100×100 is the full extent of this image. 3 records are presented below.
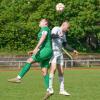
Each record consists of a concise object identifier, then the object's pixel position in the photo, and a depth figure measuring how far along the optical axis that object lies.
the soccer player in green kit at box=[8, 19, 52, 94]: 13.75
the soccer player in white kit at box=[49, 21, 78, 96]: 15.03
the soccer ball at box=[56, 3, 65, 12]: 14.44
